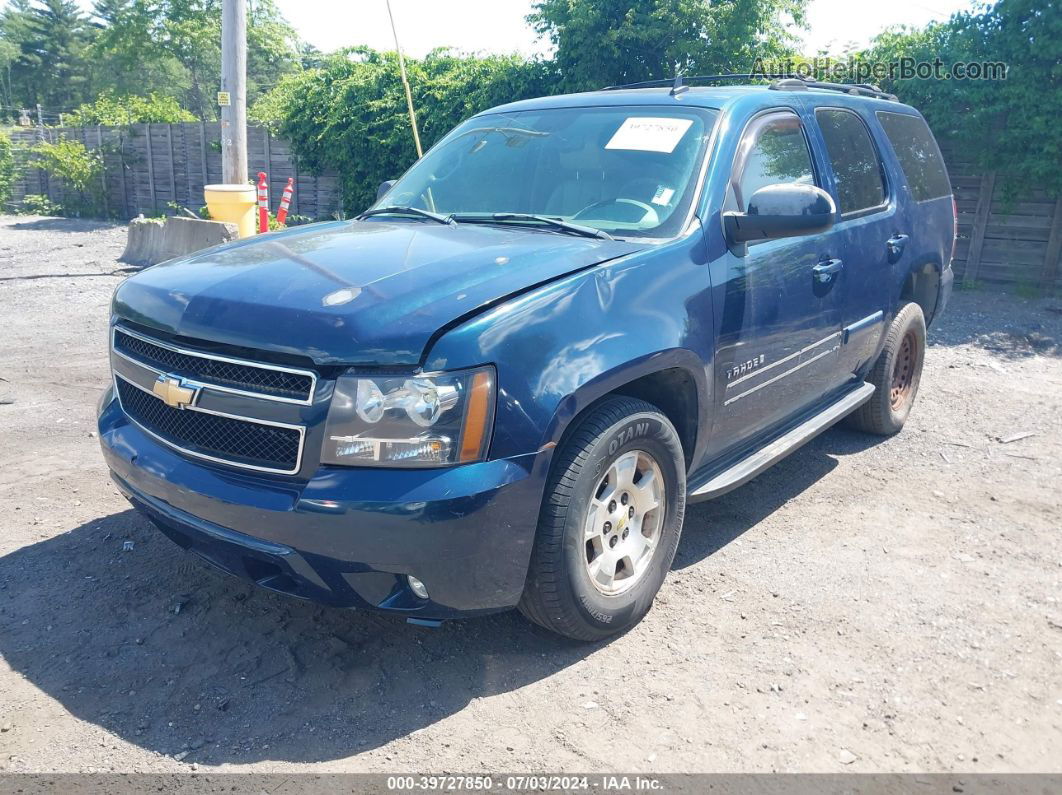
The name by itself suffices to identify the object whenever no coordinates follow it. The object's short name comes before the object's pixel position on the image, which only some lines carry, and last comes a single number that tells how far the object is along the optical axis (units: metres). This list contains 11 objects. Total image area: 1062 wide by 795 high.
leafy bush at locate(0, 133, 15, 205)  24.84
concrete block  11.07
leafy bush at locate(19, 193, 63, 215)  23.48
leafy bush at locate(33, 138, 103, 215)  22.19
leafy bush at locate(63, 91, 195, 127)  24.66
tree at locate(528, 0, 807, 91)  12.63
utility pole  10.88
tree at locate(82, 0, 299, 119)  36.03
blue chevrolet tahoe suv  2.64
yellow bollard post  11.12
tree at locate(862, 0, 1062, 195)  9.67
